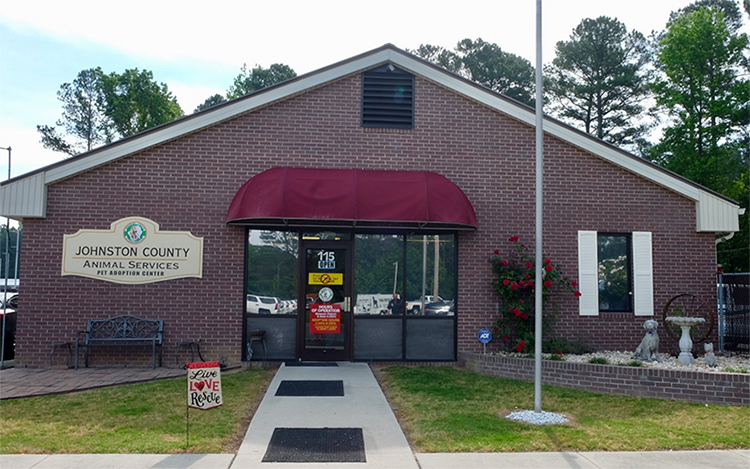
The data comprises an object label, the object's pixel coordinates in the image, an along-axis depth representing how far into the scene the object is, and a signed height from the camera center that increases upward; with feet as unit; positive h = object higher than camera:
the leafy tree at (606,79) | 125.39 +42.31
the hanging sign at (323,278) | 39.88 +0.15
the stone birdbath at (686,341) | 34.55 -3.16
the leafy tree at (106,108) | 140.05 +39.24
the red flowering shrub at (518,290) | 38.91 -0.45
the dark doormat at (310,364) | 39.29 -5.33
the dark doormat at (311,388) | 31.22 -5.67
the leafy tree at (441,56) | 143.43 +54.01
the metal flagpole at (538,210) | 26.68 +3.27
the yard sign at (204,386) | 22.45 -3.94
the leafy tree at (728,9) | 113.50 +51.45
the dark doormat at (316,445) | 21.36 -6.10
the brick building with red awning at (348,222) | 38.04 +3.74
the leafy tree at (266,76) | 157.07 +52.39
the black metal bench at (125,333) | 37.42 -3.38
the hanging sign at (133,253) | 38.22 +1.55
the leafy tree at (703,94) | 92.84 +29.54
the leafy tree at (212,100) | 164.96 +48.32
